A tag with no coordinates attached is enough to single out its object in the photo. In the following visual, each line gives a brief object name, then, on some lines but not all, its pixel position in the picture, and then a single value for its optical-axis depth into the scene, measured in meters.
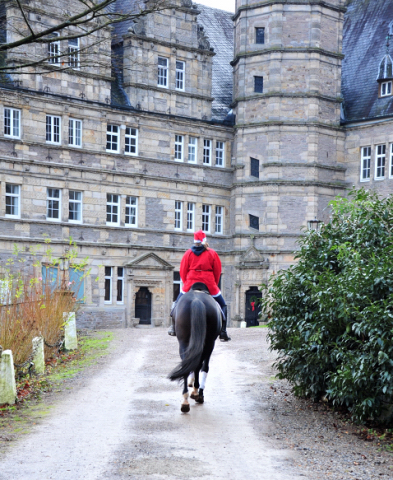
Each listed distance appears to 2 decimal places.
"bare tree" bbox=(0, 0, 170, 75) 32.81
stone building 35.28
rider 11.39
